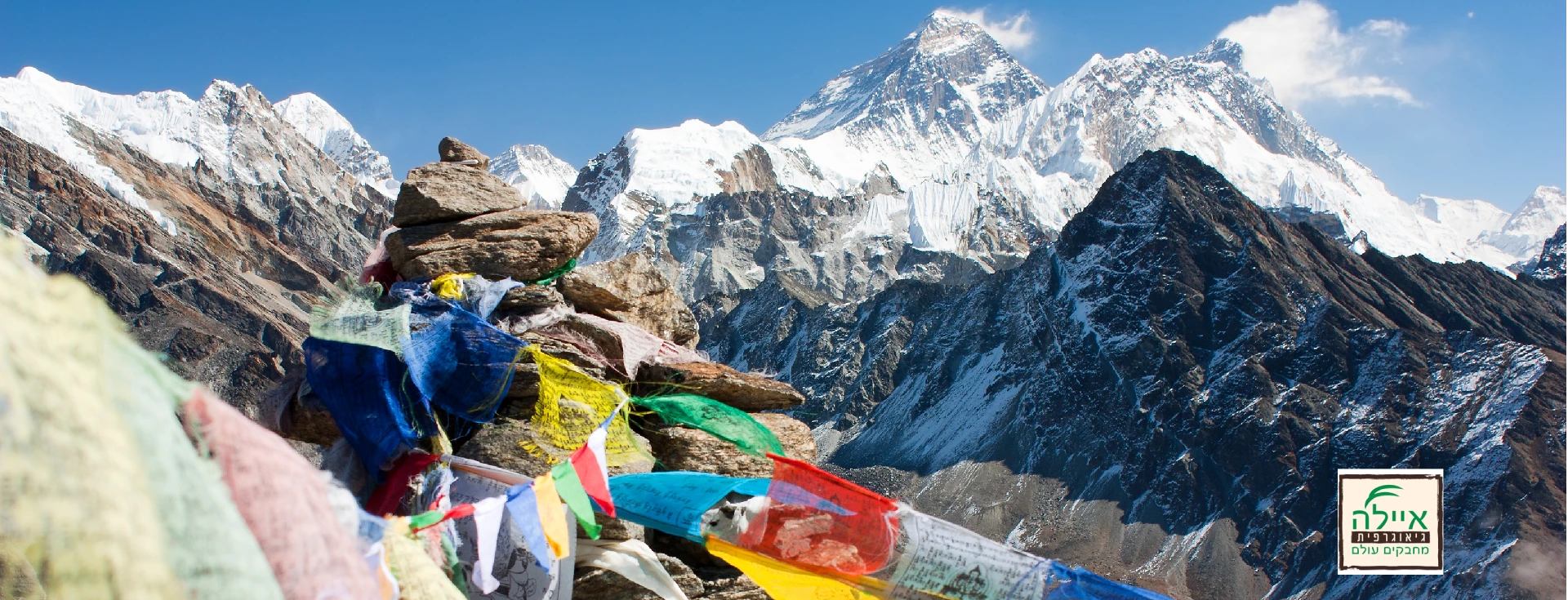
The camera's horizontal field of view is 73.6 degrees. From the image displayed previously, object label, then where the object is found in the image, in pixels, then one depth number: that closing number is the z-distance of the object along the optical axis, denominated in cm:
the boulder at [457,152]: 1170
